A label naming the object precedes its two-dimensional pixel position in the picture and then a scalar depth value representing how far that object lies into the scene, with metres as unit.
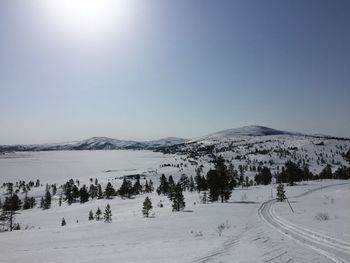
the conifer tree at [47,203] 160.15
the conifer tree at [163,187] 160.59
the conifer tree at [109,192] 170.38
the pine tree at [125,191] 175.62
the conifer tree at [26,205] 174.62
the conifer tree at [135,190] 190.94
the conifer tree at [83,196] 175.27
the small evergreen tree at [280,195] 63.29
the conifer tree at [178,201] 67.48
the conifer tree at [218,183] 78.88
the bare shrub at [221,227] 25.73
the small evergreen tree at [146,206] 63.59
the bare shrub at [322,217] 27.89
